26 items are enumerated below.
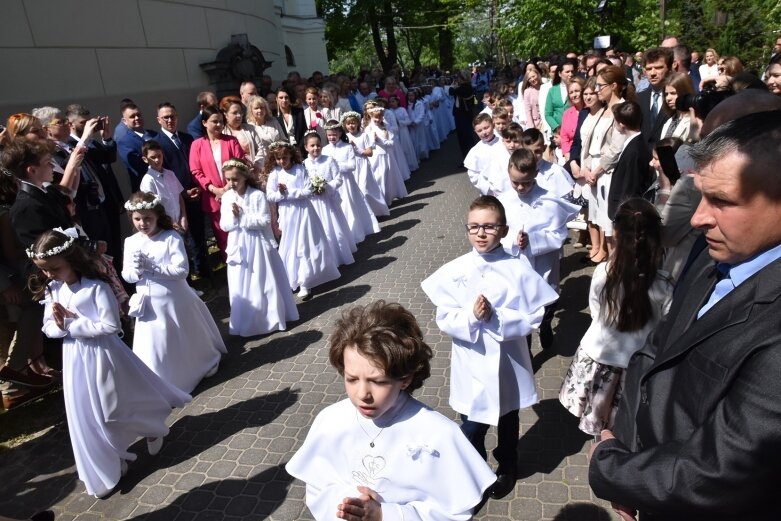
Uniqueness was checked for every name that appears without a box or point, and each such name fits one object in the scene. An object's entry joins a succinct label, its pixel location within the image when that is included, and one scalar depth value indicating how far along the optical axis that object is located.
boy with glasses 3.20
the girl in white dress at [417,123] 15.74
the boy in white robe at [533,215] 4.54
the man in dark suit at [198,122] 8.39
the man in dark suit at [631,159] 5.34
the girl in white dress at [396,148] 12.72
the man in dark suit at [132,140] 7.20
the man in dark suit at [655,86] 5.67
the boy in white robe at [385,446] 2.05
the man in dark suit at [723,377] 1.40
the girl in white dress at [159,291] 4.68
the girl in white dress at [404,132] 14.20
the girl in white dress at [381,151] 10.92
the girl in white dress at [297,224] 6.97
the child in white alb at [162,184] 6.60
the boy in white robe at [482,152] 6.71
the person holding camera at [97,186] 6.22
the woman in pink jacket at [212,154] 7.22
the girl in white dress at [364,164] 10.14
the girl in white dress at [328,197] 7.61
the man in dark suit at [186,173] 7.45
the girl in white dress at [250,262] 5.96
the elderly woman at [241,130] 7.91
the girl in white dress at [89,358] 3.72
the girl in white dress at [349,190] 8.76
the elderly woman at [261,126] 8.13
